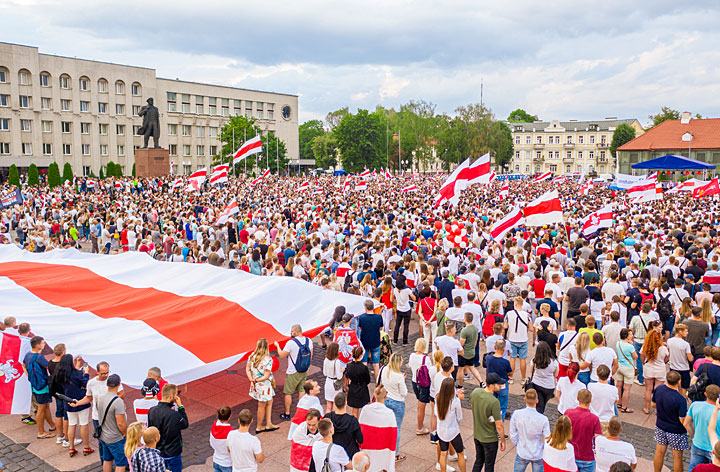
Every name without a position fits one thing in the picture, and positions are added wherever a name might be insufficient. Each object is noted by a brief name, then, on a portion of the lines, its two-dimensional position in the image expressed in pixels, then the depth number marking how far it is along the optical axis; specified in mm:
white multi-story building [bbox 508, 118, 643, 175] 105750
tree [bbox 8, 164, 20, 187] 45875
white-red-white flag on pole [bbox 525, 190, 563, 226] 14828
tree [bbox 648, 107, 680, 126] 80688
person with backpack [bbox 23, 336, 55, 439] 7172
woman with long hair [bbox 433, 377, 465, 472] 6094
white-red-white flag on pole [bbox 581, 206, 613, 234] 15789
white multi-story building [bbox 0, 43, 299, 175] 61781
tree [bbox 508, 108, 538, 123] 140750
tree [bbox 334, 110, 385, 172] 83062
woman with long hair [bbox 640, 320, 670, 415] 7770
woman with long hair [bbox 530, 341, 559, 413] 7121
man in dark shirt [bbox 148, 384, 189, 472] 5691
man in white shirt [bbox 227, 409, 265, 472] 5398
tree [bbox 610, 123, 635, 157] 89438
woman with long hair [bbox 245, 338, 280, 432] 7238
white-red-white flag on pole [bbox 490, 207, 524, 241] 13930
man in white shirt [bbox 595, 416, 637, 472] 5152
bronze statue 43500
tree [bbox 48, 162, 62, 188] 44688
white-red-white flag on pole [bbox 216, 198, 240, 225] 18562
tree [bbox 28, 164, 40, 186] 44875
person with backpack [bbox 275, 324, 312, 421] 7629
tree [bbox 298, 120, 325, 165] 124519
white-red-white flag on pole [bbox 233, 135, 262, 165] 25347
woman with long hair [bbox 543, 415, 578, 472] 5078
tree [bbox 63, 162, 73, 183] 50656
